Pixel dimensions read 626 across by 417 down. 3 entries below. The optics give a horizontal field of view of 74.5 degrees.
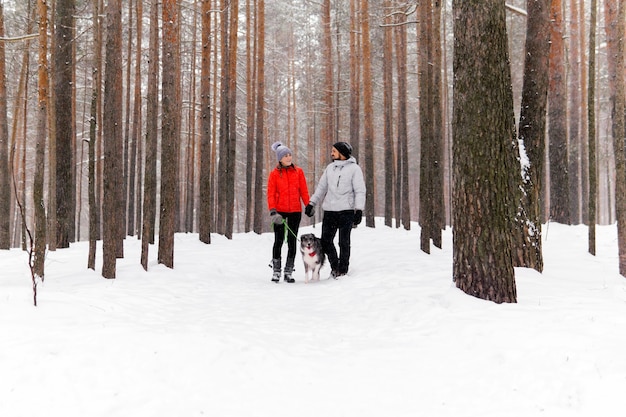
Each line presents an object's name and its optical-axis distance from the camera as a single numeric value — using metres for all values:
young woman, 7.17
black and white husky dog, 6.98
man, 7.01
